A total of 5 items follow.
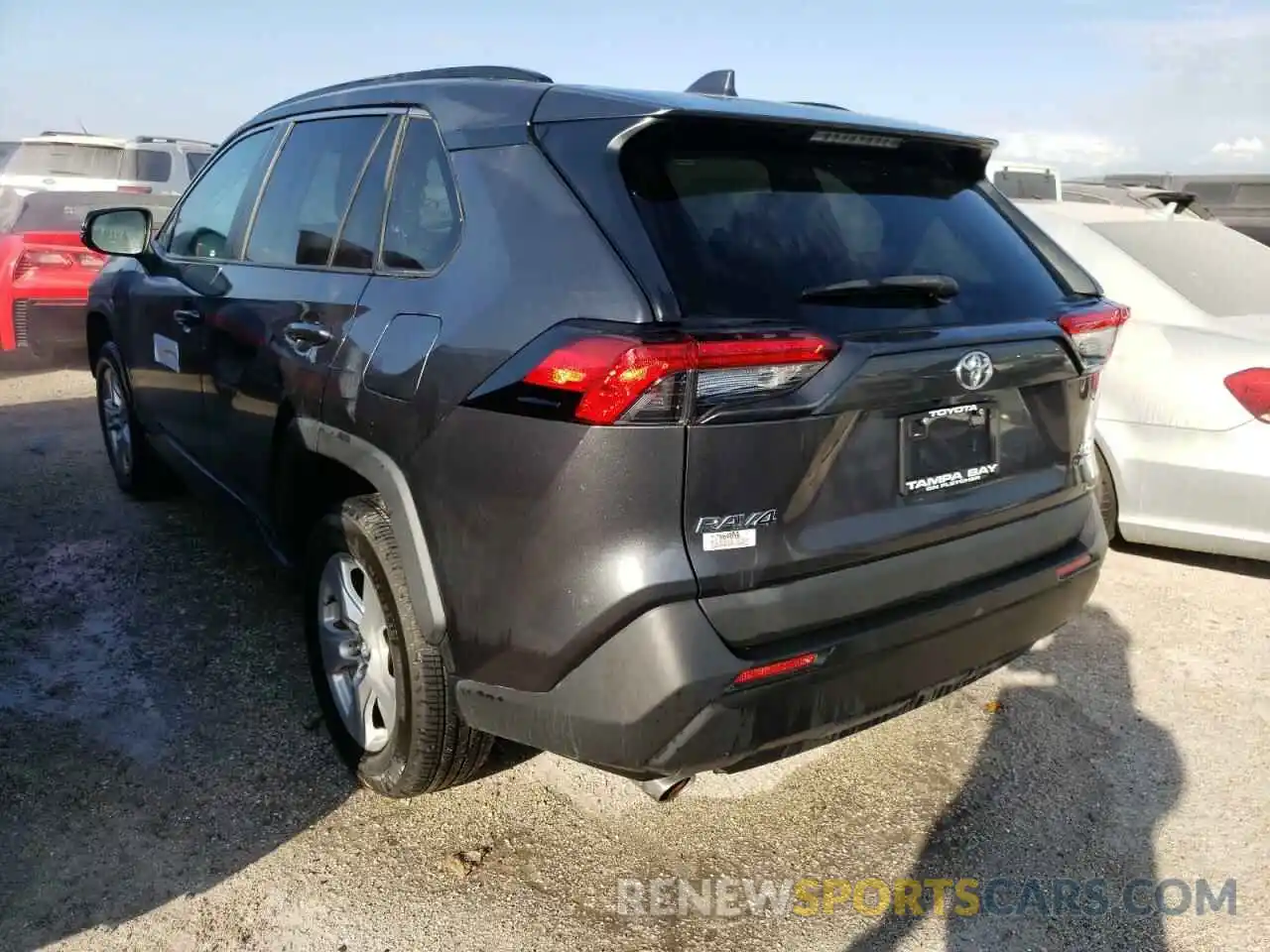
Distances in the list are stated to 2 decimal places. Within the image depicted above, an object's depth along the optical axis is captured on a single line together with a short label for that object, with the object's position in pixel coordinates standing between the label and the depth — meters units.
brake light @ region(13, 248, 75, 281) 7.91
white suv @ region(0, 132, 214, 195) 12.15
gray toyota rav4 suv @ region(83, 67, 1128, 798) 2.01
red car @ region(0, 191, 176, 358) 7.91
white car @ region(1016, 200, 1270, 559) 4.04
